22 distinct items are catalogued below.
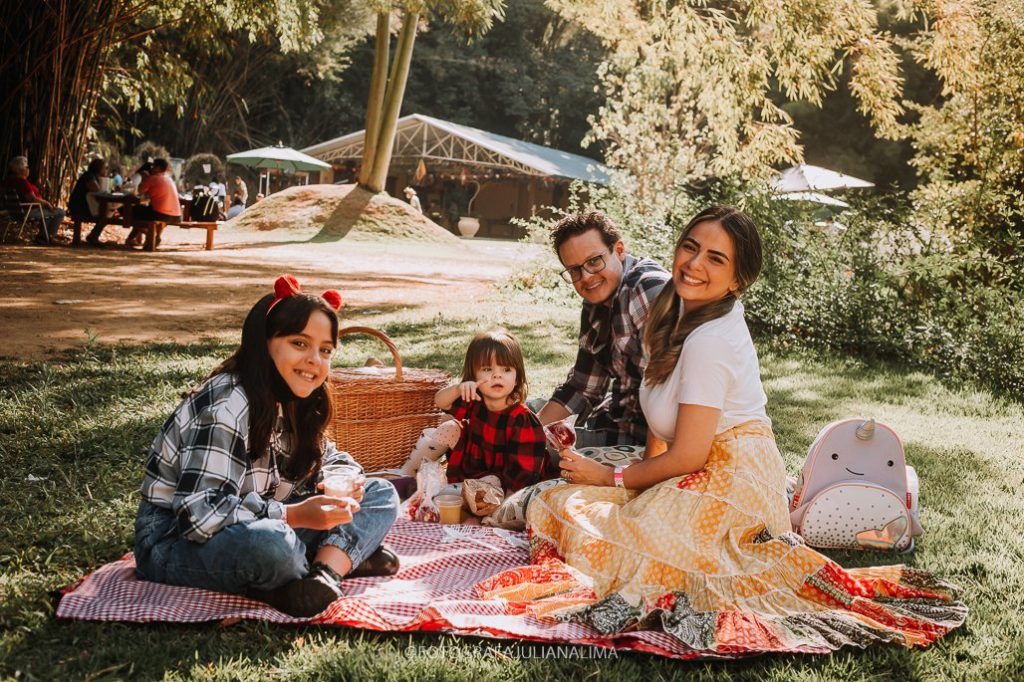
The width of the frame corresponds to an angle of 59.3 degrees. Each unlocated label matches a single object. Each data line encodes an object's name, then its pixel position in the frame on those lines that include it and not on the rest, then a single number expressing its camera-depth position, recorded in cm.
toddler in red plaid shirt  407
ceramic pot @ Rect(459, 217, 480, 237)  3506
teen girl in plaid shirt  274
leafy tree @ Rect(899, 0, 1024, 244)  823
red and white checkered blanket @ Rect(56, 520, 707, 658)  273
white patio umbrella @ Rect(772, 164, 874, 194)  2005
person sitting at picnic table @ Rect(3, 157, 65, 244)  1395
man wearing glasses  395
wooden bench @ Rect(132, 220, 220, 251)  1486
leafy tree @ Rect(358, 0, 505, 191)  2089
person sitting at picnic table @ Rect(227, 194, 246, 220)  2527
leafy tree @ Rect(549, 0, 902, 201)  1029
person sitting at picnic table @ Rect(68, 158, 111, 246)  1453
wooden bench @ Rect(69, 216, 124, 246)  1456
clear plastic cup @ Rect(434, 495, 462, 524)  391
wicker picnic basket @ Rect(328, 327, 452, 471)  442
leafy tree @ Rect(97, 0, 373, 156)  3281
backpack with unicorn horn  368
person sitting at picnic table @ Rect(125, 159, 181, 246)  1467
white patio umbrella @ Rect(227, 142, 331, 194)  2958
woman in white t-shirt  286
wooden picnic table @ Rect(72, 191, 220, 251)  1459
